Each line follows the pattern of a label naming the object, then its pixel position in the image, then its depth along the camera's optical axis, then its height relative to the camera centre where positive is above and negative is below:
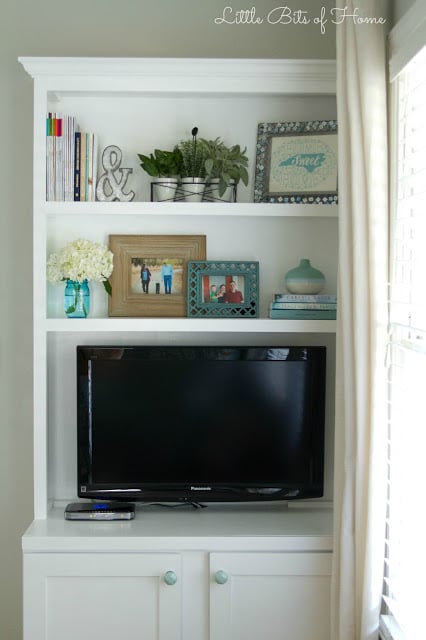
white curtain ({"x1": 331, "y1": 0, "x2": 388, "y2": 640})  2.19 +0.05
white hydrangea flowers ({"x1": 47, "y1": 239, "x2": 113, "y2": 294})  2.62 +0.21
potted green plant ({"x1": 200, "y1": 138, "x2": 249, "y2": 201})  2.65 +0.55
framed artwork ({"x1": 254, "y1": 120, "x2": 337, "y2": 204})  2.68 +0.56
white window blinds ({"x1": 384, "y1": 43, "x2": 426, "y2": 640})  1.99 -0.12
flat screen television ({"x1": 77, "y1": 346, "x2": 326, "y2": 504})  2.67 -0.35
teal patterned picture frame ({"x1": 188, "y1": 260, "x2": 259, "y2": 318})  2.69 +0.12
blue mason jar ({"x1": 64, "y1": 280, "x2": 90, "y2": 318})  2.69 +0.08
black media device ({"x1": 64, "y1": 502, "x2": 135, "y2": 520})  2.64 -0.65
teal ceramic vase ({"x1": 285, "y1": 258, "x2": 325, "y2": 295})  2.70 +0.15
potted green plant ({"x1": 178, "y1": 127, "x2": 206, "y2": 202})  2.69 +0.54
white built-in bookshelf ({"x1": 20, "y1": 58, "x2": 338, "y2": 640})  2.48 -0.07
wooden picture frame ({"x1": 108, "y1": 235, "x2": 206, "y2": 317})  2.74 +0.18
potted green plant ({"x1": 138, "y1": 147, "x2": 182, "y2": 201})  2.68 +0.54
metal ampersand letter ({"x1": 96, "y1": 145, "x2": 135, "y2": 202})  2.69 +0.51
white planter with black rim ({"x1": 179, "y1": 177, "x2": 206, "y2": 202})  2.69 +0.47
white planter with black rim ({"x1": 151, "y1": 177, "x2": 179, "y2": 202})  2.68 +0.47
